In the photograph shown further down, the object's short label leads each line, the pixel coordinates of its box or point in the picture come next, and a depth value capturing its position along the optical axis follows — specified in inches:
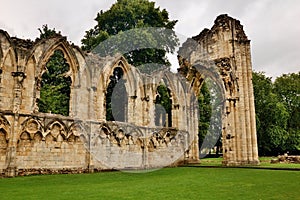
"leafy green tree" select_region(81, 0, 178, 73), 902.4
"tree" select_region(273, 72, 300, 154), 1234.0
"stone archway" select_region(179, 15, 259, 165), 624.7
